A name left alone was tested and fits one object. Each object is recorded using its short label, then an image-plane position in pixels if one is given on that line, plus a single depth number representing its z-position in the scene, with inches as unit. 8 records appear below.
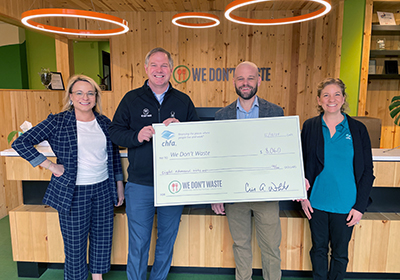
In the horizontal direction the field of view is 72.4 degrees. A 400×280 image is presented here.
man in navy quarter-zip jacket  68.9
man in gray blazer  70.7
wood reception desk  82.2
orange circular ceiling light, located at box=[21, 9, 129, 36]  88.7
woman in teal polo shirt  66.6
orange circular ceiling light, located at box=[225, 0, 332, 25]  93.9
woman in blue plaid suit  68.1
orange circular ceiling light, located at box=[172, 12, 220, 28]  139.1
